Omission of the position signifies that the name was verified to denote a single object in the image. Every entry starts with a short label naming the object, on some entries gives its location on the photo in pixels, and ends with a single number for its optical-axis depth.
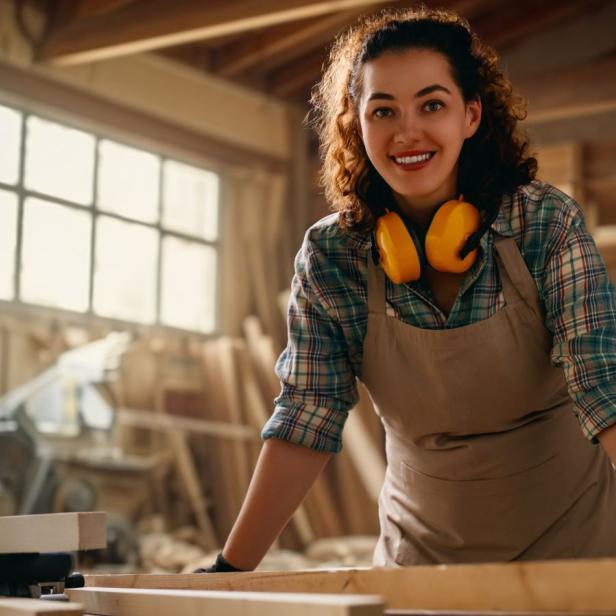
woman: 2.09
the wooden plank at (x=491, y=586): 1.41
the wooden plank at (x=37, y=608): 1.55
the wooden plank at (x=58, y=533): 1.75
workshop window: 7.07
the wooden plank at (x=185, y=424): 7.30
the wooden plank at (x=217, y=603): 1.40
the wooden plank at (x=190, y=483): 7.54
